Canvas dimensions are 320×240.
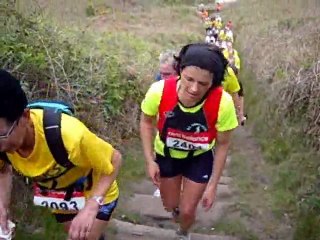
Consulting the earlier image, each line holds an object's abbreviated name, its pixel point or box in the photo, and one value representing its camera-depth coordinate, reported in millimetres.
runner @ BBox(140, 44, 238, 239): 3594
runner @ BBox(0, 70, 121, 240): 2262
